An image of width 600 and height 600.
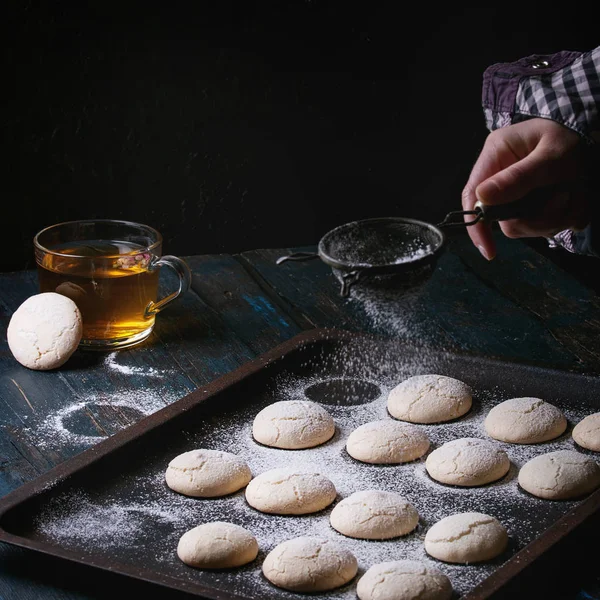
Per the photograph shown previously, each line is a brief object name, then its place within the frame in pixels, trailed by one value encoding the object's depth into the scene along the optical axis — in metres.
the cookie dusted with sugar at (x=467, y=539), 1.13
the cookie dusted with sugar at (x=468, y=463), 1.20
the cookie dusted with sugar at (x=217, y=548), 1.12
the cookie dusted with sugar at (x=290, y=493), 1.18
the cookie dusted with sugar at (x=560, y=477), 1.19
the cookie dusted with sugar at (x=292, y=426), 1.24
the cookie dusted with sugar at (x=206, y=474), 1.19
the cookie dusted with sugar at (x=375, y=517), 1.15
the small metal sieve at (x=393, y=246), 1.22
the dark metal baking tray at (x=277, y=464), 1.13
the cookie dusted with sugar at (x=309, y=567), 1.11
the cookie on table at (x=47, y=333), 1.34
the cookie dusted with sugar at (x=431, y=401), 1.27
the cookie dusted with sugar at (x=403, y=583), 1.09
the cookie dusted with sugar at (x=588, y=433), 1.23
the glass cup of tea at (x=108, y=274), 1.35
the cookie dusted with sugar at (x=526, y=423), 1.24
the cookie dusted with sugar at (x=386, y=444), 1.23
